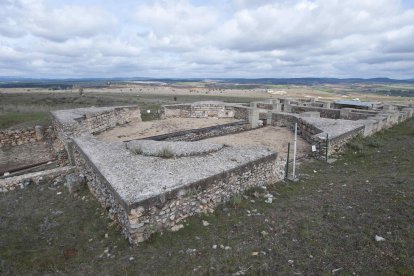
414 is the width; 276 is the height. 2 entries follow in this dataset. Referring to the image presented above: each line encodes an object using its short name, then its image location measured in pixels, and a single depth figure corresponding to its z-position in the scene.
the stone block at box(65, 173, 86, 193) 7.19
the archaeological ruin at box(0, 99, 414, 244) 4.98
